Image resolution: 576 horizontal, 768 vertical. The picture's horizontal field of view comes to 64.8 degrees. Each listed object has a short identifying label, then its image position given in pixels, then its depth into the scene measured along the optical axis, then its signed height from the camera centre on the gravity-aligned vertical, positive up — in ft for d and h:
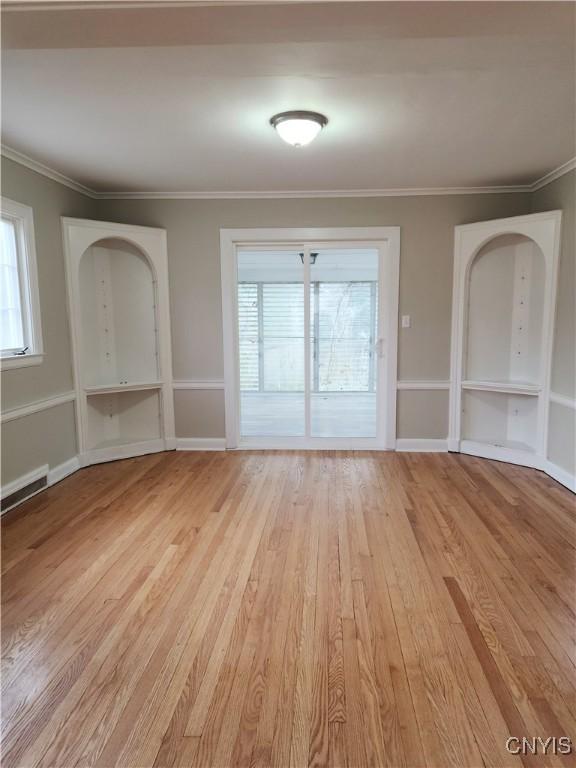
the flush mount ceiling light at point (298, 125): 8.71 +4.01
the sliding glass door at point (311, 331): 15.02 +0.03
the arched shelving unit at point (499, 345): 13.34 -0.47
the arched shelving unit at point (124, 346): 14.05 -0.41
